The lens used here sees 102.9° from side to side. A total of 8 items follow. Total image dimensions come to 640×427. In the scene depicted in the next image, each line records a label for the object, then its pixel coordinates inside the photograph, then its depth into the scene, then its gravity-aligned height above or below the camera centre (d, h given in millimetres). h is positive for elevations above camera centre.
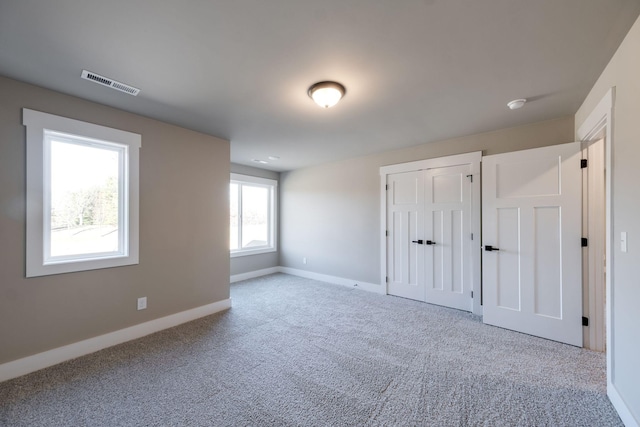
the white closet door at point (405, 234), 3996 -332
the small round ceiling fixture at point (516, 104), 2479 +1088
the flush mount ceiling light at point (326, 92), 2184 +1060
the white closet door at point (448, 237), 3551 -341
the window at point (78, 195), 2238 +182
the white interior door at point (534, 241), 2650 -320
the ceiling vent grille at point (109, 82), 2066 +1121
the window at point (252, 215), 5270 -34
